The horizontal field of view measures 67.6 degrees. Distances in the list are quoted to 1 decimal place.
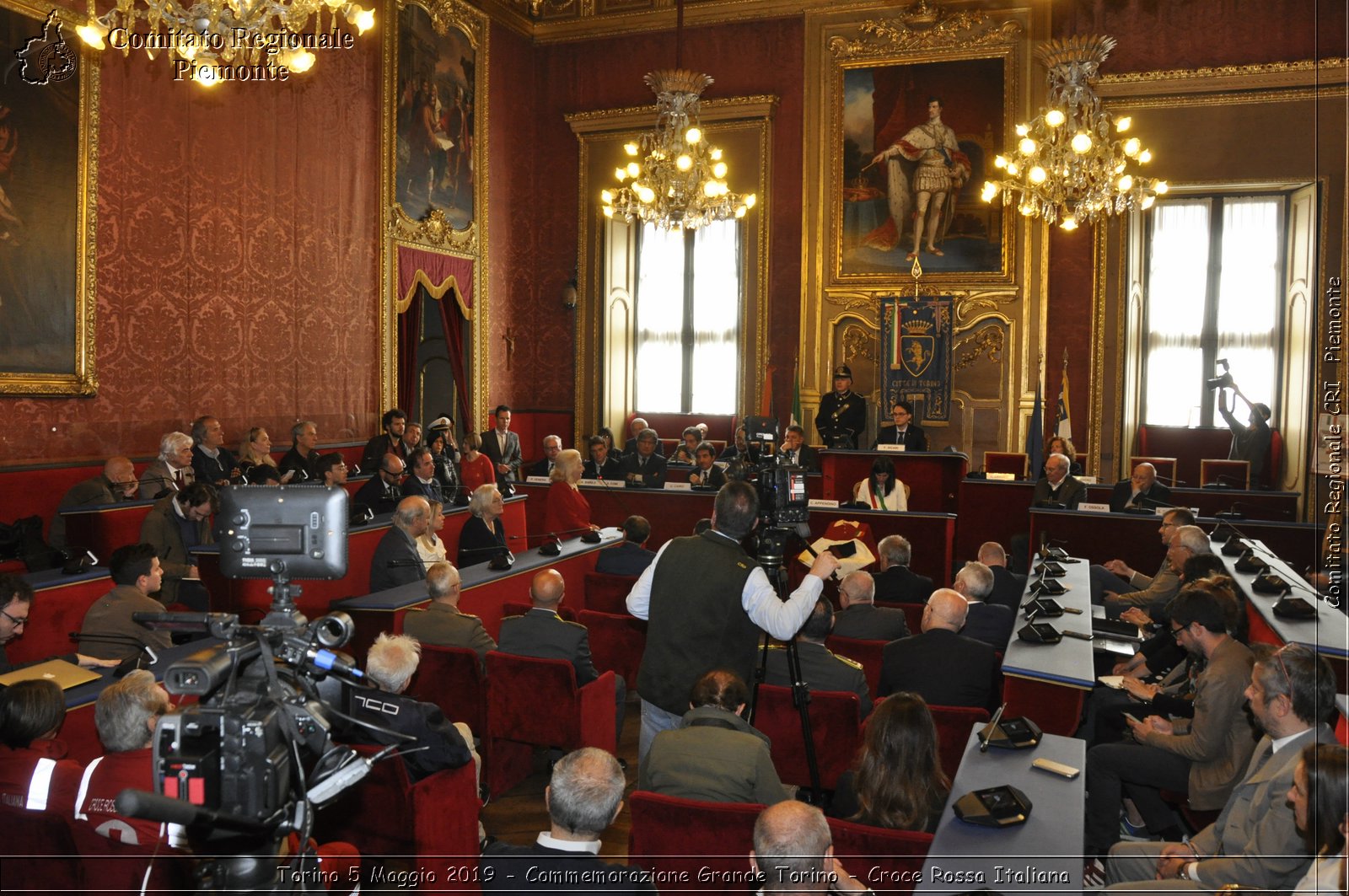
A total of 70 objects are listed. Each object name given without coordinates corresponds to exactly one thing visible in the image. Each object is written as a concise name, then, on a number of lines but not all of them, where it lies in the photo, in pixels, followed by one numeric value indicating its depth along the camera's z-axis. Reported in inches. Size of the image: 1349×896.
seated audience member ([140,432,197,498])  300.8
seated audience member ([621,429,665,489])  426.3
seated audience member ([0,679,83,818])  114.2
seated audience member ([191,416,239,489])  327.6
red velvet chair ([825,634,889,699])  194.8
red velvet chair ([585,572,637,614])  262.8
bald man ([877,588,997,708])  165.6
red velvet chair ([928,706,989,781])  154.6
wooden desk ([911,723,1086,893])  97.2
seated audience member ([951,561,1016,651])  202.8
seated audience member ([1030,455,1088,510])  362.6
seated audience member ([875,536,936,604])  243.3
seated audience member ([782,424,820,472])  417.4
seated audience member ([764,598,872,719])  169.9
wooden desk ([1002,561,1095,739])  168.6
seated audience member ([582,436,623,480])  429.7
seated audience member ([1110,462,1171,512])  350.9
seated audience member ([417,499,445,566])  260.4
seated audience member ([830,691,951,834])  115.8
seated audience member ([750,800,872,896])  91.3
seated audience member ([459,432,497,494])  414.3
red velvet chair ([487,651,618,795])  178.5
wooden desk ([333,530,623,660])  213.0
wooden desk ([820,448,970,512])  407.8
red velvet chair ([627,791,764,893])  108.0
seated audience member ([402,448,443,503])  325.7
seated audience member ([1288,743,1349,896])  96.6
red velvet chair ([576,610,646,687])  225.8
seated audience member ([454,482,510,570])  282.2
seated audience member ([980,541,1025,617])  244.2
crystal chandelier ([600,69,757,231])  417.7
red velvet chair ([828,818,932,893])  103.1
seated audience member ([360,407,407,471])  412.8
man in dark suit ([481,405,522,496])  474.6
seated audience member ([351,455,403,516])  327.0
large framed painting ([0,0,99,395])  296.8
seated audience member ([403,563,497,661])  191.8
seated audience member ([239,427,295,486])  355.3
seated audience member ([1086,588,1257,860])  153.5
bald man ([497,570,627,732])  186.5
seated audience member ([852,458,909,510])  374.0
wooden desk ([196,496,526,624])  238.2
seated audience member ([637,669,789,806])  119.1
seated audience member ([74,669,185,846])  112.8
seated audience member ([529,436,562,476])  454.0
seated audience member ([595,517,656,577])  268.5
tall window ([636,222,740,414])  574.2
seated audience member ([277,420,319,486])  357.1
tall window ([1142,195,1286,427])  513.0
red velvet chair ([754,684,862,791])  163.0
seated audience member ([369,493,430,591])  248.5
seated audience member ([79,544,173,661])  186.1
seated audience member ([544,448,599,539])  342.0
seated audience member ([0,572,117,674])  166.6
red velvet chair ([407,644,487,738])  186.2
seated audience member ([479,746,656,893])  94.9
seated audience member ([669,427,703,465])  482.9
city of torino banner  500.1
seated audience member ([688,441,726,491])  391.5
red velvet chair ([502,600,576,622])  229.6
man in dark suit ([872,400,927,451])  440.5
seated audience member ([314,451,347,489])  315.1
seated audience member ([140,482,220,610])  252.7
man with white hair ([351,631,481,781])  86.9
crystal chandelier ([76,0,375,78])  234.2
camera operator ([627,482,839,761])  156.9
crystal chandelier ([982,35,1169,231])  380.8
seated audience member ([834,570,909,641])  199.0
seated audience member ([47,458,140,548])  290.4
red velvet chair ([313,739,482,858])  129.3
